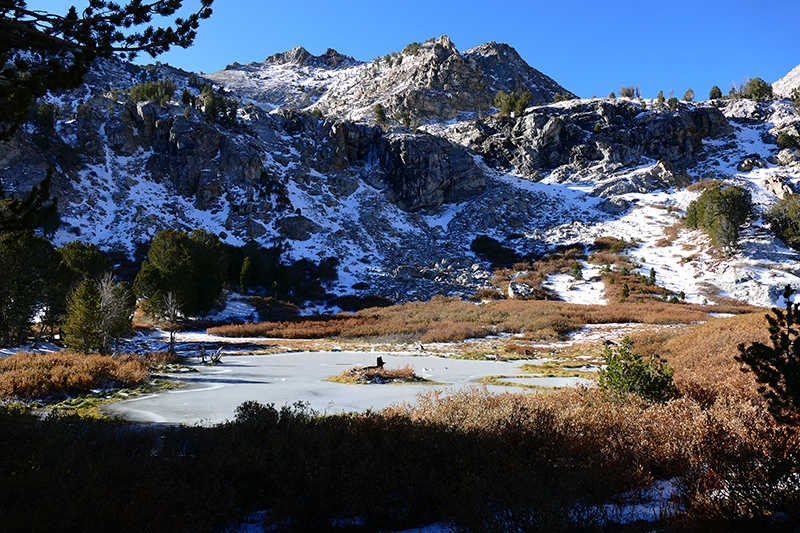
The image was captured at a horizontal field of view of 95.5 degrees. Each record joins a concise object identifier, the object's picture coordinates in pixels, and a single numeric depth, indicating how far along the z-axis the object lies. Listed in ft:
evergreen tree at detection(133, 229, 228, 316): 106.11
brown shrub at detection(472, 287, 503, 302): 141.79
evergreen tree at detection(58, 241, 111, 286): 99.71
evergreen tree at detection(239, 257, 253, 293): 149.28
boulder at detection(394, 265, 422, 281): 169.18
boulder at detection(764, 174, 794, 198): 169.99
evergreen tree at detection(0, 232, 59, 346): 63.05
